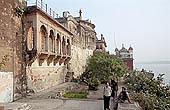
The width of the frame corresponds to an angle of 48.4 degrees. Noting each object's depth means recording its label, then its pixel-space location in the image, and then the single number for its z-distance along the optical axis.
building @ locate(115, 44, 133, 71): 51.45
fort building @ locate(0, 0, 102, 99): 11.34
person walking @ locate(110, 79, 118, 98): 12.86
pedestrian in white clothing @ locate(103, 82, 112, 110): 9.41
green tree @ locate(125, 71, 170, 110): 11.88
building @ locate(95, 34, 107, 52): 52.06
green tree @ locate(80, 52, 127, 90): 19.95
